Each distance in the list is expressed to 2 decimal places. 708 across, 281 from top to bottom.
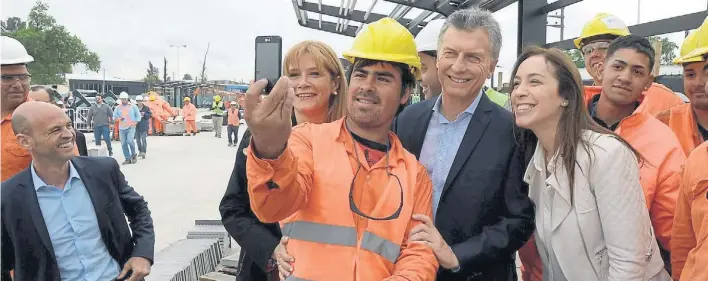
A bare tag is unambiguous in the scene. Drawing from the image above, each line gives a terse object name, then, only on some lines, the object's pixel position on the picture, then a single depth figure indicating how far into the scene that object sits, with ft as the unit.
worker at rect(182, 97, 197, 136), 65.39
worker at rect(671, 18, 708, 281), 5.75
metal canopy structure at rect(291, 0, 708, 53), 13.44
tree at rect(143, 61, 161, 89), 211.78
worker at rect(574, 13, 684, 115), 10.78
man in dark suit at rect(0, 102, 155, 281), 8.16
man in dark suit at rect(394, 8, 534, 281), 6.68
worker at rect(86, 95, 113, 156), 43.75
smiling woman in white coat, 6.07
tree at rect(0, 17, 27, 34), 191.21
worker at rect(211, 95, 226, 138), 62.39
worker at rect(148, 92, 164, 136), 64.39
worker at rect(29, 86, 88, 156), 18.63
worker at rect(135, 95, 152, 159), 44.01
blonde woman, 7.22
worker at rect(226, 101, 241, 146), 52.92
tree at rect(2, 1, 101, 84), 135.95
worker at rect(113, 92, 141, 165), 40.24
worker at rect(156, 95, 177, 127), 65.68
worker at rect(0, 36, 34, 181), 10.82
